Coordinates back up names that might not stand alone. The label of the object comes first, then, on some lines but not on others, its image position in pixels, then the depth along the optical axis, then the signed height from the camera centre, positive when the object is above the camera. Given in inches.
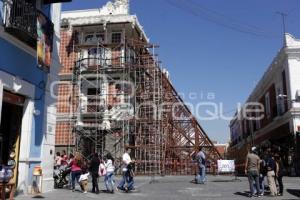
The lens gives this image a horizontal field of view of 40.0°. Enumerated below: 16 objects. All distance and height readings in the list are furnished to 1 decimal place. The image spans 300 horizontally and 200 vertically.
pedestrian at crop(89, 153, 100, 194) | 551.5 -10.3
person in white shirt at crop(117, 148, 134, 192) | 572.4 -13.5
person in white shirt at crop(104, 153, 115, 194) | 569.6 -15.5
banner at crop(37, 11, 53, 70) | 494.9 +151.1
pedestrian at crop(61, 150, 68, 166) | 667.8 +3.0
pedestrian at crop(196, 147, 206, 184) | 703.7 -5.9
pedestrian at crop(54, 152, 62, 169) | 670.4 +1.5
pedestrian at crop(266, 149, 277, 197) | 521.0 -14.7
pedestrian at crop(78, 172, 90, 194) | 558.6 -25.8
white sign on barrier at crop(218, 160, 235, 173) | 826.8 -7.0
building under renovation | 1024.9 +156.4
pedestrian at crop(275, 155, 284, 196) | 527.5 -16.0
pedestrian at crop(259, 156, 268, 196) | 537.6 -13.7
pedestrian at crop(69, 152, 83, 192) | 582.9 -7.3
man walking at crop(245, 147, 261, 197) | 515.2 -10.6
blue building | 454.9 +91.0
